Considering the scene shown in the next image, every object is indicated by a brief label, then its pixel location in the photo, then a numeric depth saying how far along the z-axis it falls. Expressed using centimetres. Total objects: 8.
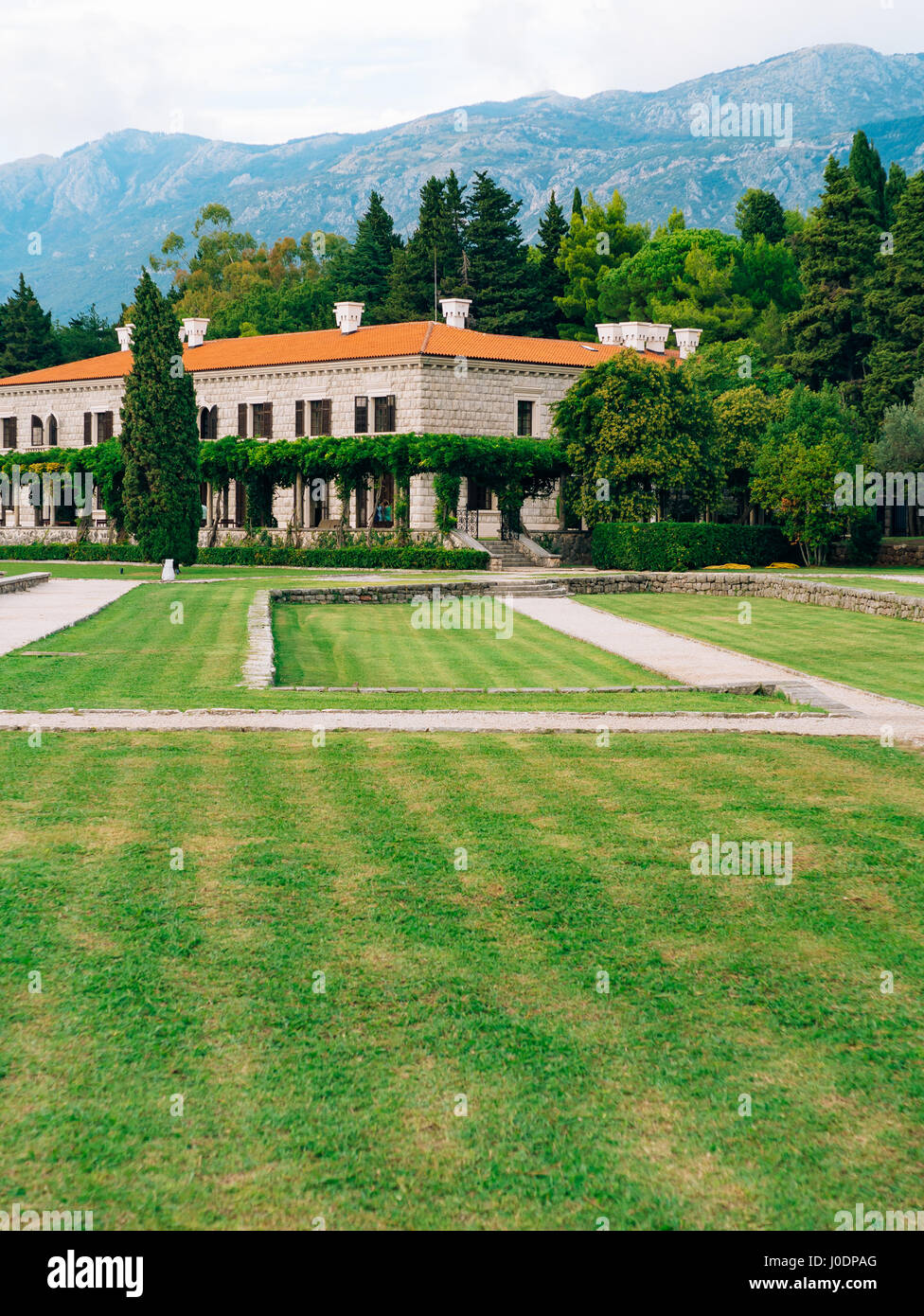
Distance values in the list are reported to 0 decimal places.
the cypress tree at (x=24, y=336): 8712
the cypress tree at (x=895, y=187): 7456
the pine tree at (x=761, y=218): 8950
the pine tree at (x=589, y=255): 8231
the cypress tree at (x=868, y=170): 7500
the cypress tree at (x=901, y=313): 5909
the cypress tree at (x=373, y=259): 8806
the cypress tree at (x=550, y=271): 8355
